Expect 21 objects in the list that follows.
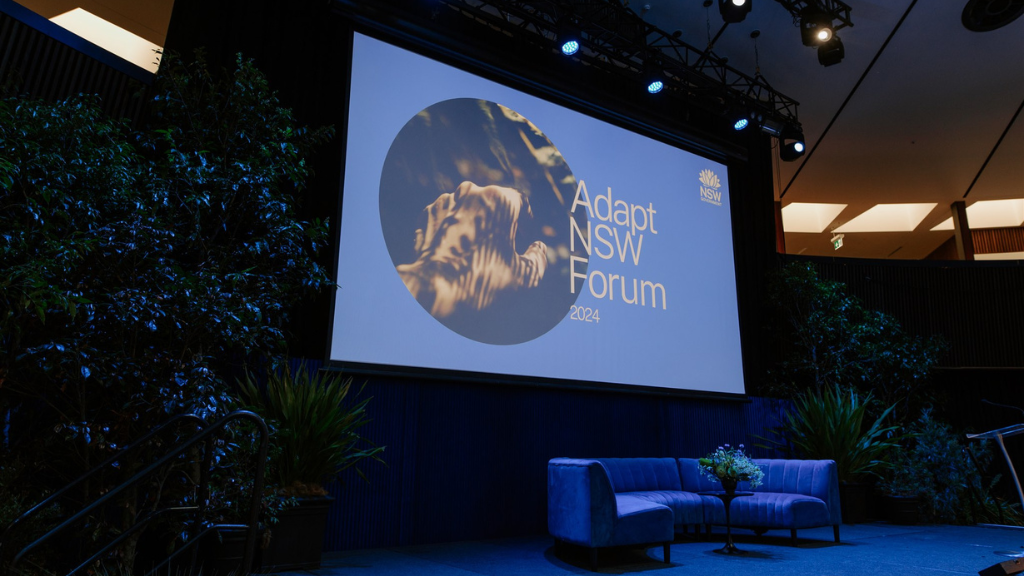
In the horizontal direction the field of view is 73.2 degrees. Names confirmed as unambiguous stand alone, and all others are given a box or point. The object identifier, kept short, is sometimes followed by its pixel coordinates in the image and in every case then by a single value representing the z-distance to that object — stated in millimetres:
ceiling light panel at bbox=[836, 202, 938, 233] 11094
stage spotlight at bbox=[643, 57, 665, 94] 6953
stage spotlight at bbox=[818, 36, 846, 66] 7188
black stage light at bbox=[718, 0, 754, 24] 6602
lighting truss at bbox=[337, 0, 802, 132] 6395
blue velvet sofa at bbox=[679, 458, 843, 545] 4949
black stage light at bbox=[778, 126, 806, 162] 8234
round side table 4648
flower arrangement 4551
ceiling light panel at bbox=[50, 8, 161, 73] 6309
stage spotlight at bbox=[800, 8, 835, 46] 6887
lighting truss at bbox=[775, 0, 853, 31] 6965
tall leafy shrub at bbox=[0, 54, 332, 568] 2977
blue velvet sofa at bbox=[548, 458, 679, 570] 4078
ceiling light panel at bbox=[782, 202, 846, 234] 11148
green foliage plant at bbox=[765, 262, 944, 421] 7434
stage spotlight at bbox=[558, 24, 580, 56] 6270
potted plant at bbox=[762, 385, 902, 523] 6617
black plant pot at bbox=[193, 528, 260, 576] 3486
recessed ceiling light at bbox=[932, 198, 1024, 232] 10797
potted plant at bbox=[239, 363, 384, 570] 3824
